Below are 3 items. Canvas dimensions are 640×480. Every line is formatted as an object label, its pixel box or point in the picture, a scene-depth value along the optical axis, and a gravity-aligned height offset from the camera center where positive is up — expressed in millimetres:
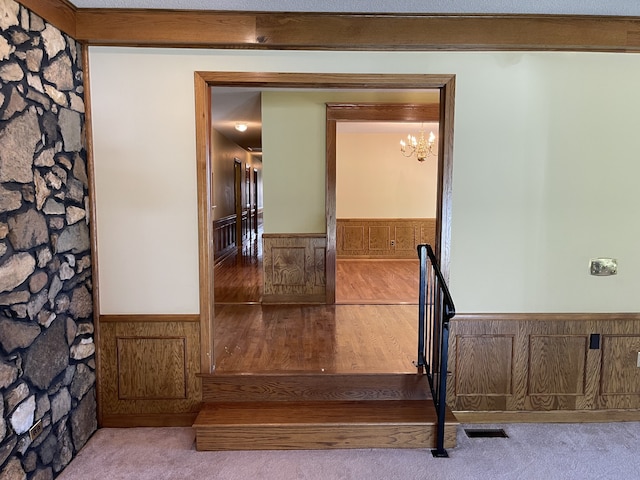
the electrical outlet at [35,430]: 1948 -1125
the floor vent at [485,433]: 2551 -1468
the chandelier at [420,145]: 6961 +936
